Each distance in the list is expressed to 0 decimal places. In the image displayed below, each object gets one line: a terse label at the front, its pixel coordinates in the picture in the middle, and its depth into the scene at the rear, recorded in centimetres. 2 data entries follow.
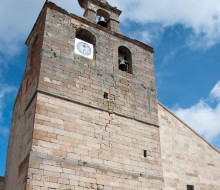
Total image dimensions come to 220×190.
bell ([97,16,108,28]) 1082
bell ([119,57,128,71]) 1002
